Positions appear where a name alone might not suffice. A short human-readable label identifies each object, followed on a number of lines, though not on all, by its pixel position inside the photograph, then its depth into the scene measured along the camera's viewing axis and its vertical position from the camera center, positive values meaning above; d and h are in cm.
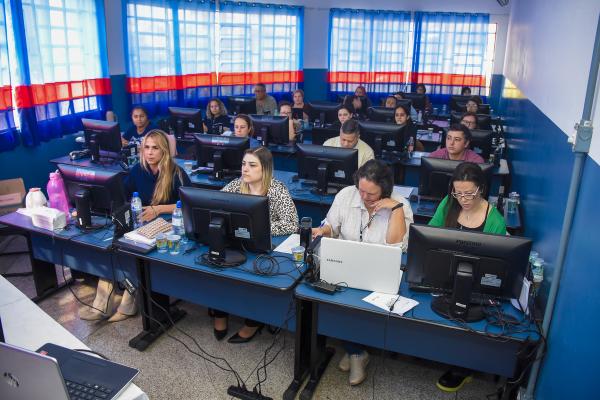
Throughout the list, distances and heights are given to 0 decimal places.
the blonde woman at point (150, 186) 346 -84
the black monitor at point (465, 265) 214 -82
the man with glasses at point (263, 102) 777 -51
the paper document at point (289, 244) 287 -100
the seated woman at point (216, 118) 618 -64
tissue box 315 -97
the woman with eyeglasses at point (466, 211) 274 -76
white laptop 231 -90
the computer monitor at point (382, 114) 626 -51
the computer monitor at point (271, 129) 525 -61
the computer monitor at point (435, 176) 348 -71
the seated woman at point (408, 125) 562 -59
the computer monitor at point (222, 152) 413 -69
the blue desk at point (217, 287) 261 -125
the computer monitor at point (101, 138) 469 -68
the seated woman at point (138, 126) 550 -66
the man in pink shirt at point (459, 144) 414 -58
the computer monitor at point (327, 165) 373 -71
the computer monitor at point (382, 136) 476 -60
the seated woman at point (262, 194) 311 -80
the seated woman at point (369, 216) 282 -82
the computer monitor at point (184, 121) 563 -60
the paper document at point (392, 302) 229 -105
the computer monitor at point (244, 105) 688 -49
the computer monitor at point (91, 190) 306 -76
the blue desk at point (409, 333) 224 -124
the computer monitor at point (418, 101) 857 -47
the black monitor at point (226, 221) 256 -79
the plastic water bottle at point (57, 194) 334 -86
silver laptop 129 -86
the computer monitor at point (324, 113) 650 -54
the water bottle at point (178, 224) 301 -93
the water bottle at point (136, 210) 319 -90
